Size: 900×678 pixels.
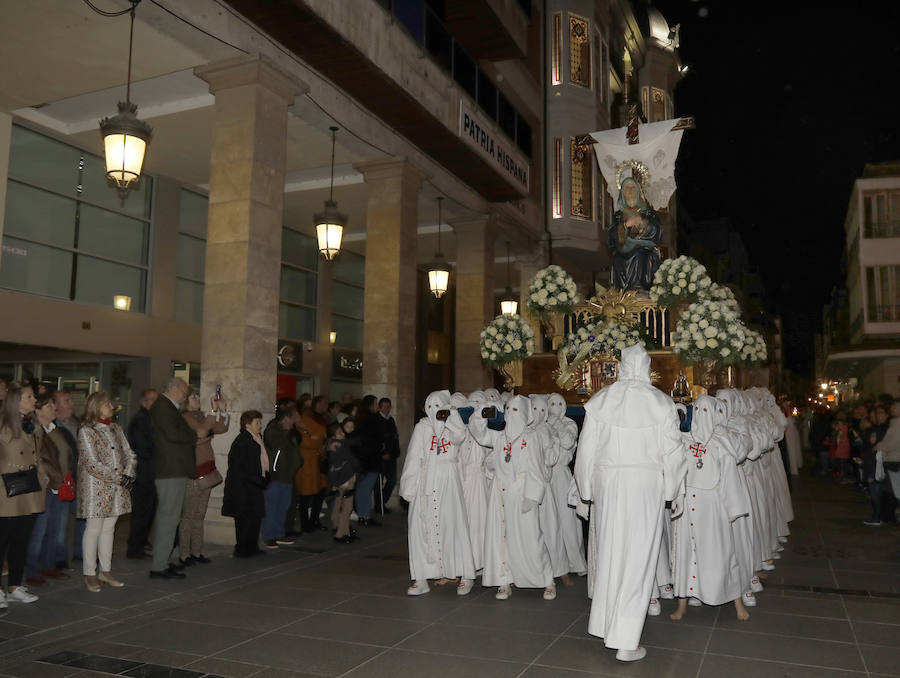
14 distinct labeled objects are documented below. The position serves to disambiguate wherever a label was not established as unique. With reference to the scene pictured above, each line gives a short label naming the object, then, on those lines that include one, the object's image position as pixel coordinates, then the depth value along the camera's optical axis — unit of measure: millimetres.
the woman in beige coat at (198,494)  8922
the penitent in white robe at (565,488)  8586
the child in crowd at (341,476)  10625
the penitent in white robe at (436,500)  7879
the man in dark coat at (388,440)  12453
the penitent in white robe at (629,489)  5750
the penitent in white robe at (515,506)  7656
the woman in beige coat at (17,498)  6844
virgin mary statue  12805
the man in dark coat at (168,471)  8117
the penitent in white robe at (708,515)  6824
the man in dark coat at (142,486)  9164
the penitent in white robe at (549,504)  7957
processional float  9844
